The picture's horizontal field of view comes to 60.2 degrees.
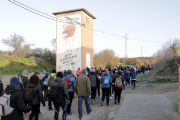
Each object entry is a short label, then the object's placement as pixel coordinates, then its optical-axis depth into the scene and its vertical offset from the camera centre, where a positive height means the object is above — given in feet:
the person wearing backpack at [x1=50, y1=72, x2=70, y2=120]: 17.13 -2.97
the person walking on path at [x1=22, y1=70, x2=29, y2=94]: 21.69 -1.60
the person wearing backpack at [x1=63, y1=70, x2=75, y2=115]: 21.89 -2.81
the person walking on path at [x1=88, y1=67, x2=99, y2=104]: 27.73 -2.15
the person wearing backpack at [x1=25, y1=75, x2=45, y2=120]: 15.94 -2.81
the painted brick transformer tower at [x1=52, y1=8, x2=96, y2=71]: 106.11 +18.67
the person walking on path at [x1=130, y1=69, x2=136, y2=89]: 42.09 -2.56
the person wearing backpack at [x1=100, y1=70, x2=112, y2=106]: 25.32 -2.88
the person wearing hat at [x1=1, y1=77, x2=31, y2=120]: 11.47 -2.63
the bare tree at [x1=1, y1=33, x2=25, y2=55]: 109.19 +17.74
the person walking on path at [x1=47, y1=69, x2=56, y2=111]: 23.39 -1.76
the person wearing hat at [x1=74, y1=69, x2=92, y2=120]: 20.85 -2.97
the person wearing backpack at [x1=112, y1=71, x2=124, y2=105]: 26.55 -3.30
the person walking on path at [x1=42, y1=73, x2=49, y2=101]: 27.86 -3.16
